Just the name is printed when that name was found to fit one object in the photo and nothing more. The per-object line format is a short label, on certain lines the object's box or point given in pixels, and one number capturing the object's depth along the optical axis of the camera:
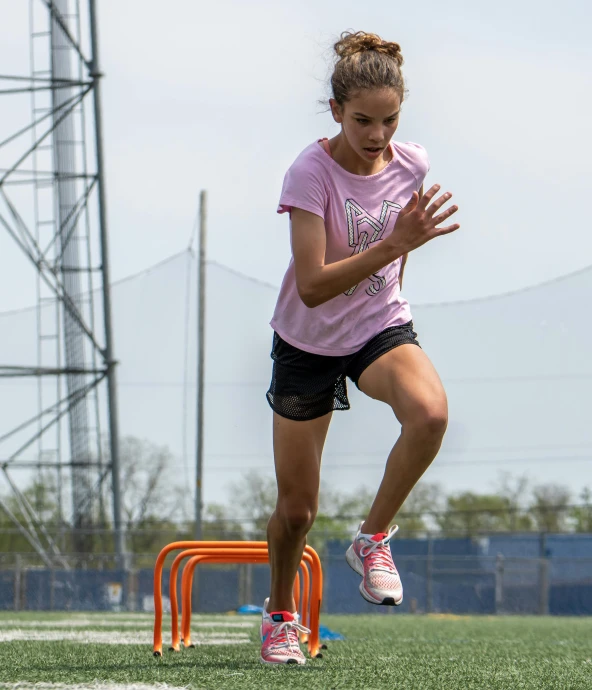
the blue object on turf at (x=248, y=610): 27.37
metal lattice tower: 34.00
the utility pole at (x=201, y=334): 42.28
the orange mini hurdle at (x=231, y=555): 8.78
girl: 6.79
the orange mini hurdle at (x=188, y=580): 9.94
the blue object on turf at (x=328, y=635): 13.46
